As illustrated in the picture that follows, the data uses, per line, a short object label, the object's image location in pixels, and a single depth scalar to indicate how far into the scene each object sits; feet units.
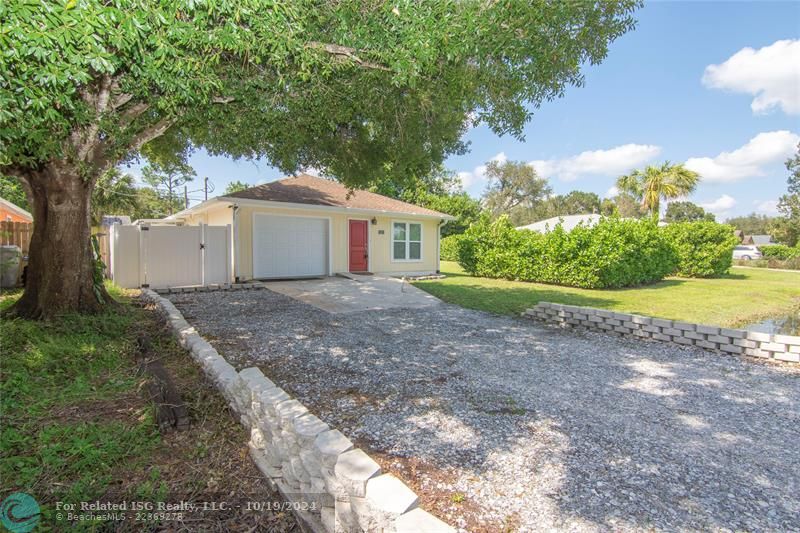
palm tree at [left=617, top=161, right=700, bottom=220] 85.81
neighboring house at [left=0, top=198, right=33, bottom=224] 57.00
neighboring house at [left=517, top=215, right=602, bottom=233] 84.28
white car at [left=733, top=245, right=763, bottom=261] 112.68
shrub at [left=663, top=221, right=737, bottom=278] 54.65
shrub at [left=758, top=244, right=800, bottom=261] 97.23
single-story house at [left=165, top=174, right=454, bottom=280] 38.96
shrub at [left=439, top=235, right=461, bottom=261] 81.96
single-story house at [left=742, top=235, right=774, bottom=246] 184.10
